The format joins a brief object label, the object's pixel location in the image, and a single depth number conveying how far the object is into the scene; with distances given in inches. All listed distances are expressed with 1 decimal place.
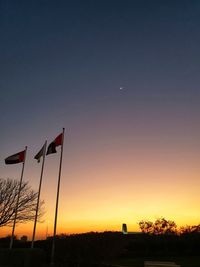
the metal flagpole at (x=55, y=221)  525.0
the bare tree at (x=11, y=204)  1010.7
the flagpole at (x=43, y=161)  672.0
